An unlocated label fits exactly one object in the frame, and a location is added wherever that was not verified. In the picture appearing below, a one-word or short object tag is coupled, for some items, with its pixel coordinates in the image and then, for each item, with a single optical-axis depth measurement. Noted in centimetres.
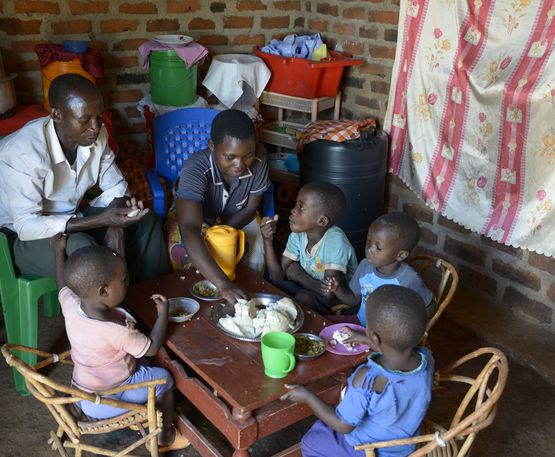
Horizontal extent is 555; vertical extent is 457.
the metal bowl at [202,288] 230
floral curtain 282
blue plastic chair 341
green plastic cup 182
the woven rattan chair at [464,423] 163
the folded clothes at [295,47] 392
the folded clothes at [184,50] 347
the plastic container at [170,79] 348
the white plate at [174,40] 349
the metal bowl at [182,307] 219
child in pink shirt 196
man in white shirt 241
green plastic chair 249
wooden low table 178
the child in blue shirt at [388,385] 169
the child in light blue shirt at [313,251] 255
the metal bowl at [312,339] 195
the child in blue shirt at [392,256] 221
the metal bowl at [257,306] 206
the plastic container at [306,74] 377
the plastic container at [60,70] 313
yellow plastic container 241
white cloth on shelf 373
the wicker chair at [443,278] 226
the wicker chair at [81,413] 180
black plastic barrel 357
